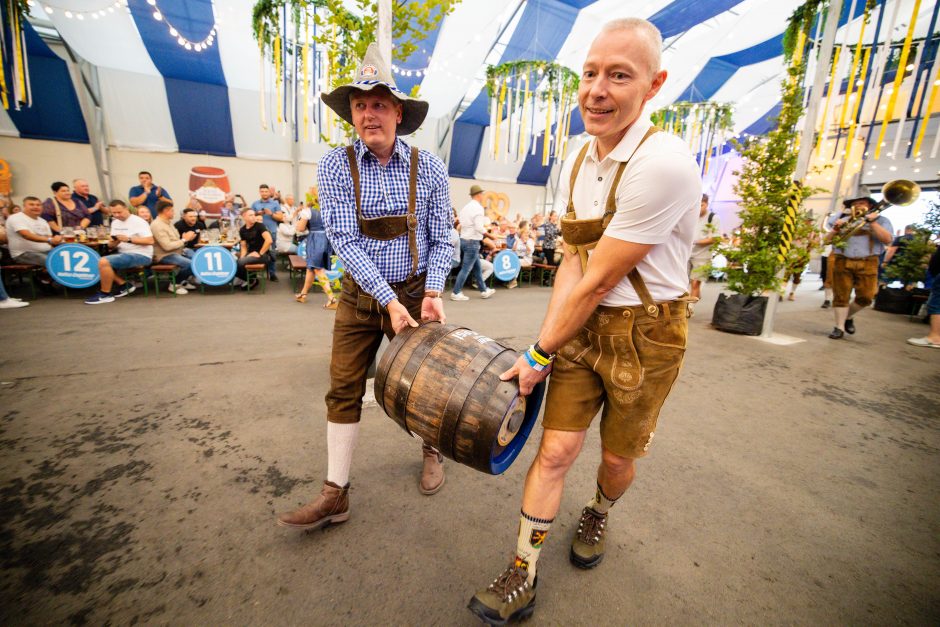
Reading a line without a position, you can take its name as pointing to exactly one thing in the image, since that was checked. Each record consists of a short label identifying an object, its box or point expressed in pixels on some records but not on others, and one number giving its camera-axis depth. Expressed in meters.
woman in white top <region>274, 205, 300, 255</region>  8.88
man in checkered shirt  1.87
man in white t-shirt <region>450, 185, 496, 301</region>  7.57
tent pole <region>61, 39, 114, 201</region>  9.82
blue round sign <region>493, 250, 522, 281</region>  9.09
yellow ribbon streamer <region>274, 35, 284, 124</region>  7.82
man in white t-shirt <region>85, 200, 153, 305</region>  6.14
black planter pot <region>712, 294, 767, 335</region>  6.00
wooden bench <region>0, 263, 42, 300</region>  5.86
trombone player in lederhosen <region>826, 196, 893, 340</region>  5.60
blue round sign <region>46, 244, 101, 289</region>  5.70
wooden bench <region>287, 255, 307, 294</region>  7.80
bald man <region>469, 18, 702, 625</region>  1.31
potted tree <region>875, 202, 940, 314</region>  8.49
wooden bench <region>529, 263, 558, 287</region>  10.25
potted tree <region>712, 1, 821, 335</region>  5.62
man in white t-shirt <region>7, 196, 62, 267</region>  5.96
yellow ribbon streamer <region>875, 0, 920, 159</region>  4.80
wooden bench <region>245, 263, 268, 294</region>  7.09
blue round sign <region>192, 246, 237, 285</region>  6.54
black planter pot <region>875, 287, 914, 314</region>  8.73
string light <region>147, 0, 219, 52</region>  8.59
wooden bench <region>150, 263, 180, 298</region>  6.59
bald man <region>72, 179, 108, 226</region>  7.76
